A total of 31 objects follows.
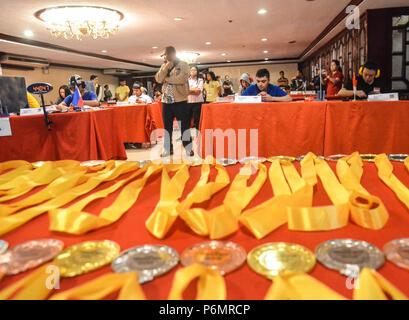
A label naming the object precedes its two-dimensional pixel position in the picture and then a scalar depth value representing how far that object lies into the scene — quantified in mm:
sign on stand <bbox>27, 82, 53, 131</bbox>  2369
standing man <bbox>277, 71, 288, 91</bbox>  9078
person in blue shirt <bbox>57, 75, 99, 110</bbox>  4363
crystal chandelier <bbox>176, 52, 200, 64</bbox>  12894
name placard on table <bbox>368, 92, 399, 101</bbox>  2738
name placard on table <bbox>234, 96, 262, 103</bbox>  3095
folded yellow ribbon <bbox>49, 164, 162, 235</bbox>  596
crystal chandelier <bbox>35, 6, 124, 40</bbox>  6441
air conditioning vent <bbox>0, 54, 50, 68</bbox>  10336
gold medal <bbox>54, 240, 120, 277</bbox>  462
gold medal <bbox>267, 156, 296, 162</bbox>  1133
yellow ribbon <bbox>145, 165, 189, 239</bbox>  584
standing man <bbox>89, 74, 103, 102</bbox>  6511
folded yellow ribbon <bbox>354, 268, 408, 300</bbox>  363
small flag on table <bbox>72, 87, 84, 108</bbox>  3749
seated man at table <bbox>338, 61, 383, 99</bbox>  3697
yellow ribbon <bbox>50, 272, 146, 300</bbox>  381
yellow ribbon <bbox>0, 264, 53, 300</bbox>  397
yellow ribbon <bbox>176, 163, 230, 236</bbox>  576
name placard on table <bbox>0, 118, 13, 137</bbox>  2603
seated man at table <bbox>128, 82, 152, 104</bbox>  6399
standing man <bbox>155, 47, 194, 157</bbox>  4250
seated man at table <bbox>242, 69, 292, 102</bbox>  3502
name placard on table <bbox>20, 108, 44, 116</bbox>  2807
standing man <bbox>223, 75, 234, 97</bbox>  8734
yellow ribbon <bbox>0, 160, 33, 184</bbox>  994
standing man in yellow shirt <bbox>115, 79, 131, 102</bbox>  9227
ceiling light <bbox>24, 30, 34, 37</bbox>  7815
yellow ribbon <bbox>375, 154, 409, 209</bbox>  710
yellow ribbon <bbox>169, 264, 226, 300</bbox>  382
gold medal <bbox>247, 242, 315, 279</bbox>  444
